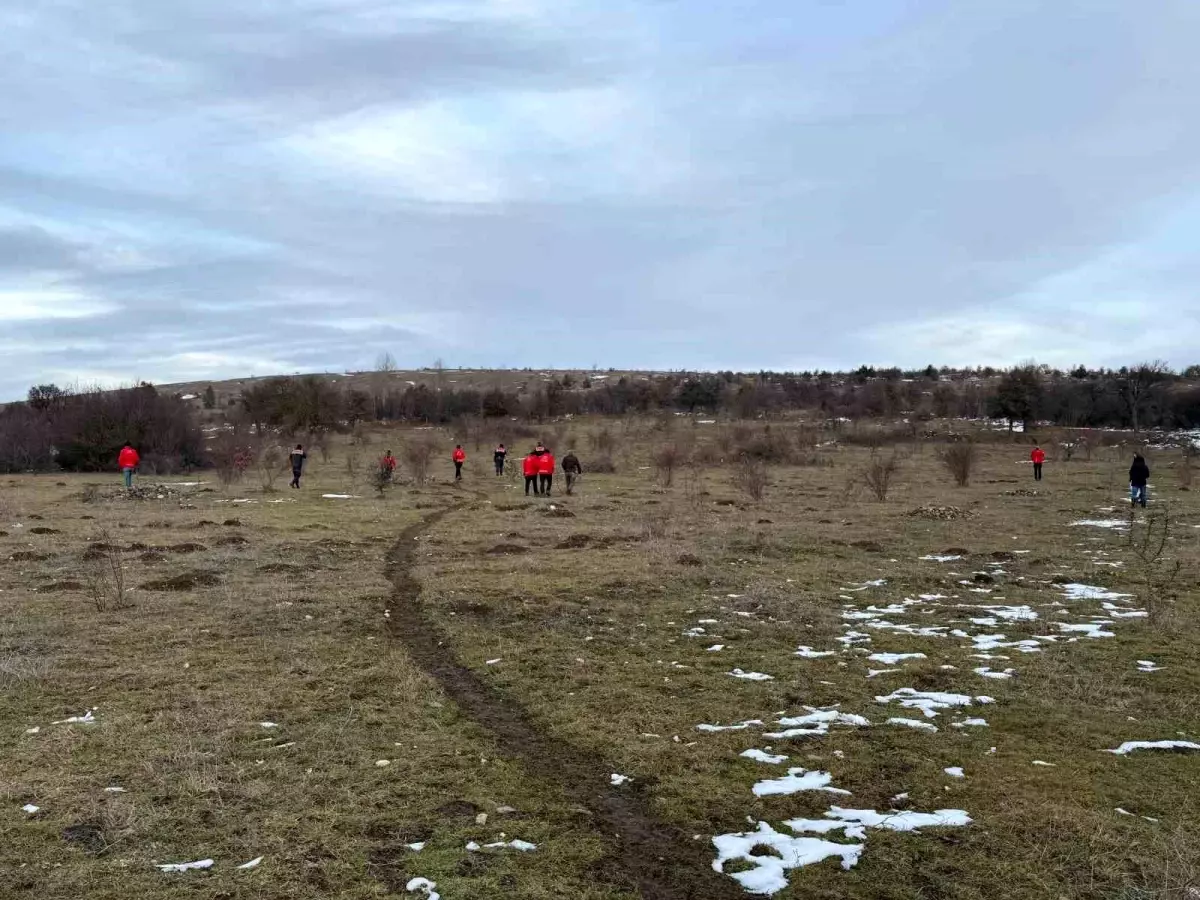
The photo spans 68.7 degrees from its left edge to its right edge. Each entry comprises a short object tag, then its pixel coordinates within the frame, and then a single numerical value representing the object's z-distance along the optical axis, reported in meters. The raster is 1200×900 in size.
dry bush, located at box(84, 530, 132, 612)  10.98
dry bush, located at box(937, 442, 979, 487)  30.65
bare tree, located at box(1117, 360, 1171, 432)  64.19
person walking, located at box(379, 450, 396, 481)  29.12
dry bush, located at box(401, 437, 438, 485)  31.22
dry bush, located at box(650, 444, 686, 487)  31.09
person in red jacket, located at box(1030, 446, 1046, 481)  32.53
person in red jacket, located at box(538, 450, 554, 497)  27.14
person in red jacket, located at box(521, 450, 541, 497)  27.22
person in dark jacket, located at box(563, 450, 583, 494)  28.08
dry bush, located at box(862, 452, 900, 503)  25.88
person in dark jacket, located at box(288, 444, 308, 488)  28.80
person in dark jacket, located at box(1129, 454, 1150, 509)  23.03
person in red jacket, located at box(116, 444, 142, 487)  27.30
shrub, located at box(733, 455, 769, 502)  25.20
